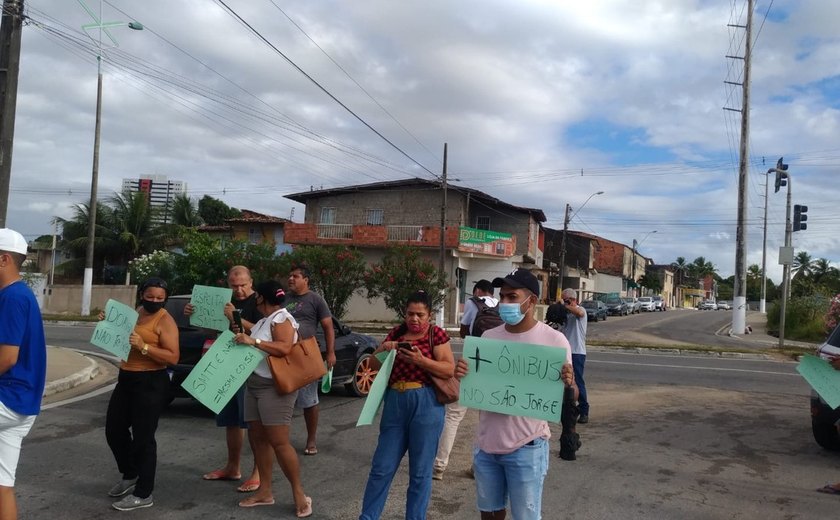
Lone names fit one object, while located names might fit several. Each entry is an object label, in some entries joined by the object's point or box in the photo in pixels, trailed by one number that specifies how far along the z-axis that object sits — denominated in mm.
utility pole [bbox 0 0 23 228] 9766
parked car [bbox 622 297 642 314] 59631
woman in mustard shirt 4844
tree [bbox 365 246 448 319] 23500
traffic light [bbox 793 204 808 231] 23000
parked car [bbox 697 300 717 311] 90512
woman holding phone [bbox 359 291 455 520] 4168
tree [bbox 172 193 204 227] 45950
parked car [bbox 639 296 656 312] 65938
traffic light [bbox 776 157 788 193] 24158
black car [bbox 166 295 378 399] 8078
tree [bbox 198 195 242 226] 57406
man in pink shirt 3496
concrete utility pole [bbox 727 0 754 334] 29672
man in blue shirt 3559
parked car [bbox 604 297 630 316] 54281
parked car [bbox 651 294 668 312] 70750
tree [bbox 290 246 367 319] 22845
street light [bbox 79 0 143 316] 26797
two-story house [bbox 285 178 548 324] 35219
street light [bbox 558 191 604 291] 39969
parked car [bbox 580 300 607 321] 42622
